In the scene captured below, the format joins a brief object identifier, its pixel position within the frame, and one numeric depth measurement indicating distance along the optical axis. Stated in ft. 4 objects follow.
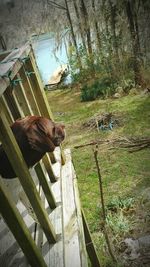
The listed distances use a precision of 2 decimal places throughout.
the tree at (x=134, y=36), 23.64
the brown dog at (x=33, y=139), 4.87
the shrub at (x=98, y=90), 25.05
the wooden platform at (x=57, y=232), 5.07
